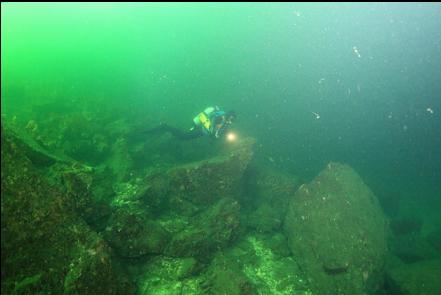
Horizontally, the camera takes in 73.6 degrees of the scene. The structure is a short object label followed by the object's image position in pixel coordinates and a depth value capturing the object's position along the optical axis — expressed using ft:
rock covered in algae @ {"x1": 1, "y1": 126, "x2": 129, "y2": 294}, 13.05
